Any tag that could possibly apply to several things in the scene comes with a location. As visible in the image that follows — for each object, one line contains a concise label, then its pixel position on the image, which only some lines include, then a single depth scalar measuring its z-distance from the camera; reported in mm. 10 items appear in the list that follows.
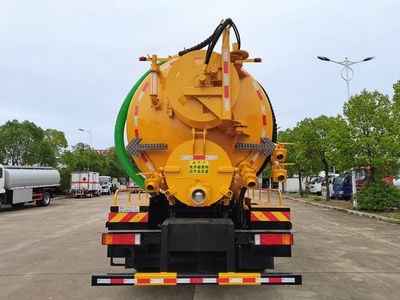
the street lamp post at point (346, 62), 22858
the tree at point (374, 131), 16312
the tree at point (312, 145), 25641
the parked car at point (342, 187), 26594
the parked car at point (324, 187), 30591
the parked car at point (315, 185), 35394
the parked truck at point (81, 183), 36875
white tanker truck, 21344
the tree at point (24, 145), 31016
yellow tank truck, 4684
